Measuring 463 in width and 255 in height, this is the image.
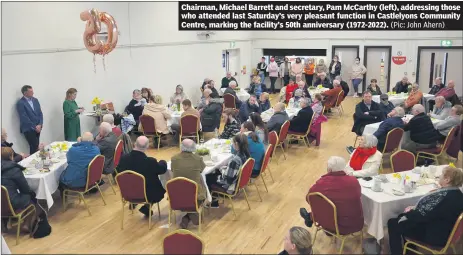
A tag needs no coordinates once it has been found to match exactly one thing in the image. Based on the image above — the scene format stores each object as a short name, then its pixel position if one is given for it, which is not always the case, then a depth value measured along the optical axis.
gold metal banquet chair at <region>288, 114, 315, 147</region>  10.50
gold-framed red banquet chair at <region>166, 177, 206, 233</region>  6.07
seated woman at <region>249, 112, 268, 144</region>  8.19
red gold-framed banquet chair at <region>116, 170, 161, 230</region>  6.31
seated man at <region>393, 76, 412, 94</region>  13.98
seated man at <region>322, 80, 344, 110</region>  13.99
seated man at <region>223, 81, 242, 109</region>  13.61
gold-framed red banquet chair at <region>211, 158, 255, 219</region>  6.77
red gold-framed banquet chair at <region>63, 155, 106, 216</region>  7.05
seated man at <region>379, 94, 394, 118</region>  10.79
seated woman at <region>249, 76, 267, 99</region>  15.53
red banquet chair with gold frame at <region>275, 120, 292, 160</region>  9.53
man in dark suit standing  9.01
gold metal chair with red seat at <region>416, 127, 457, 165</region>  8.60
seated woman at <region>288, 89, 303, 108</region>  12.00
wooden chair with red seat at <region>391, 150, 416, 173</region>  7.08
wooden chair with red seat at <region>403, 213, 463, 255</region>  4.97
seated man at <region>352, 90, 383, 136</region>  10.22
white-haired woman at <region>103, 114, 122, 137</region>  8.59
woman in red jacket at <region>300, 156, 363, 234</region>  5.44
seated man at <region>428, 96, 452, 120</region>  10.02
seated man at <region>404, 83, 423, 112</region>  12.08
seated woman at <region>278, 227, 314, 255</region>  4.04
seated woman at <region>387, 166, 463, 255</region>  4.95
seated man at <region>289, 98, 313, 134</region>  10.25
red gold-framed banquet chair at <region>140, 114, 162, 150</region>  10.57
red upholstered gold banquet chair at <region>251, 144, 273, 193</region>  7.52
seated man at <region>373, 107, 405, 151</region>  8.99
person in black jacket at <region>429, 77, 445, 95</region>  13.72
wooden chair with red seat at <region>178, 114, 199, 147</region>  10.48
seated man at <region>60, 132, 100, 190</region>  7.05
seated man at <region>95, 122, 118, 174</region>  7.93
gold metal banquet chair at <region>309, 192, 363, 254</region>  5.39
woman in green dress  10.06
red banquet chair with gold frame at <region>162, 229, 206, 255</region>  3.76
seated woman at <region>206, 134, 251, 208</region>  6.81
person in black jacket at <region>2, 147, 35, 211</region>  6.03
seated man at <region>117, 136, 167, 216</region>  6.45
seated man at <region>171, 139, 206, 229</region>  6.37
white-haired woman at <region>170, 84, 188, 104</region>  12.93
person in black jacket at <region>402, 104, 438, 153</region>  8.78
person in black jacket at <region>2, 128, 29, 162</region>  7.52
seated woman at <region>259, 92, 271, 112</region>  11.83
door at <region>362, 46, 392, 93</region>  18.62
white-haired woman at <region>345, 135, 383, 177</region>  6.56
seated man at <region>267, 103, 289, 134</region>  9.80
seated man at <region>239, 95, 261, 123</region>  10.98
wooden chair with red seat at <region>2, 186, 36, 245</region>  5.93
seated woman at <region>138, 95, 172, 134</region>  10.63
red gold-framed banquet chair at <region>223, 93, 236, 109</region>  13.55
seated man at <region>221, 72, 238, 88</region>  16.31
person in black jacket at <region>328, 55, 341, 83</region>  18.58
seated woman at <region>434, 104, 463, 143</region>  8.83
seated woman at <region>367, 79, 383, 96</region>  13.50
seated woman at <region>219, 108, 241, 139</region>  8.89
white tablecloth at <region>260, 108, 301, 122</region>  10.85
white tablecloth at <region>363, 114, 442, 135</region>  9.70
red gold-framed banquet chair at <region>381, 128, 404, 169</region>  8.83
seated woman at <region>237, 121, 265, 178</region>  7.41
